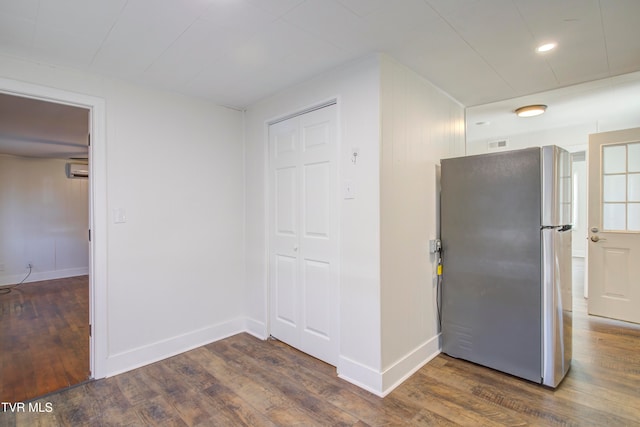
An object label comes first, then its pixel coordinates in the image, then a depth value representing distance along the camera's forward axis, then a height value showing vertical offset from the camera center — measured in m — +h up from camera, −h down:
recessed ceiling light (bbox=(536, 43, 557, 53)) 2.01 +1.08
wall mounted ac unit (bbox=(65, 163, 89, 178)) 5.96 +0.83
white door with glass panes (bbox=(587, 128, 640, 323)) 3.29 -0.17
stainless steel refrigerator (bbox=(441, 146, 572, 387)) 2.15 -0.39
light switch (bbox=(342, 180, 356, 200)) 2.26 +0.15
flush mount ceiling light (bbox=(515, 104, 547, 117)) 3.38 +1.12
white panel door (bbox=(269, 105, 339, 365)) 2.48 -0.19
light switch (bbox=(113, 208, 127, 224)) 2.47 -0.03
